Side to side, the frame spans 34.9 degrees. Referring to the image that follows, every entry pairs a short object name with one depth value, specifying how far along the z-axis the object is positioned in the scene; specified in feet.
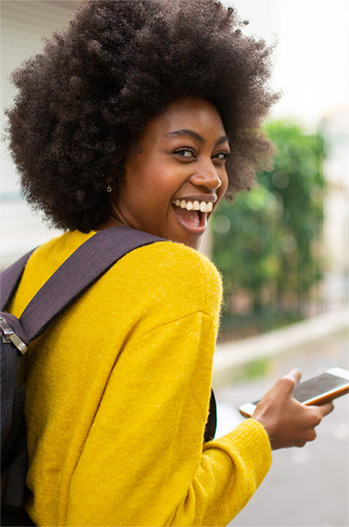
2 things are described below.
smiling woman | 3.64
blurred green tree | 21.90
